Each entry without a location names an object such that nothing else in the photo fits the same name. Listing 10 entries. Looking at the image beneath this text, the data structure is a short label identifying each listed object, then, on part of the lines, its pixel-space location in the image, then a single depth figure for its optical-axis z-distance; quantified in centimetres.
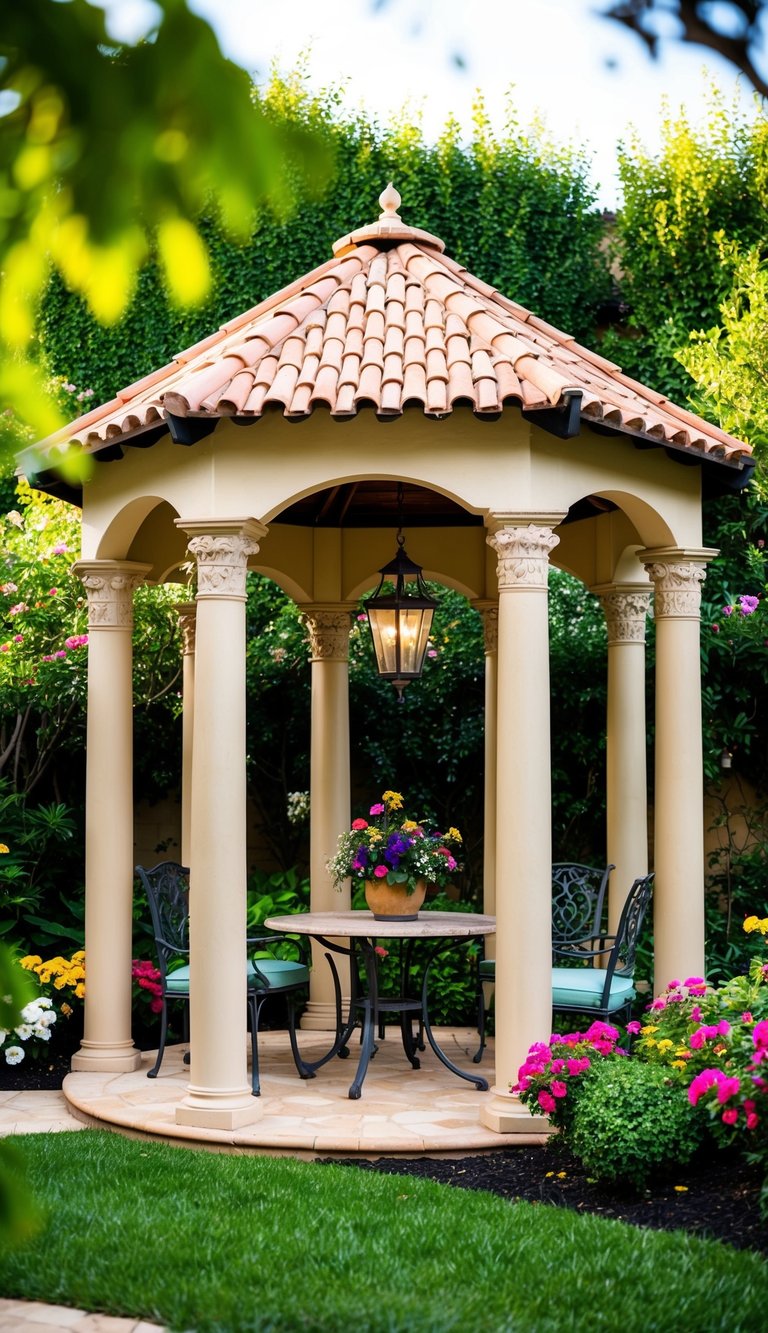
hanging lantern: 849
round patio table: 788
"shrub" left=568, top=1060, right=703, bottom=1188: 588
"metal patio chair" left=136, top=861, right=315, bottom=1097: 825
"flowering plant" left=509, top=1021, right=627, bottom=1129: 643
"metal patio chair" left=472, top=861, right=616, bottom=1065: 955
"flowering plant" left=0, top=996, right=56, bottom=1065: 798
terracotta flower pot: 843
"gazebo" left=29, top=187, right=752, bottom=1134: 721
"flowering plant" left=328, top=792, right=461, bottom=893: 841
